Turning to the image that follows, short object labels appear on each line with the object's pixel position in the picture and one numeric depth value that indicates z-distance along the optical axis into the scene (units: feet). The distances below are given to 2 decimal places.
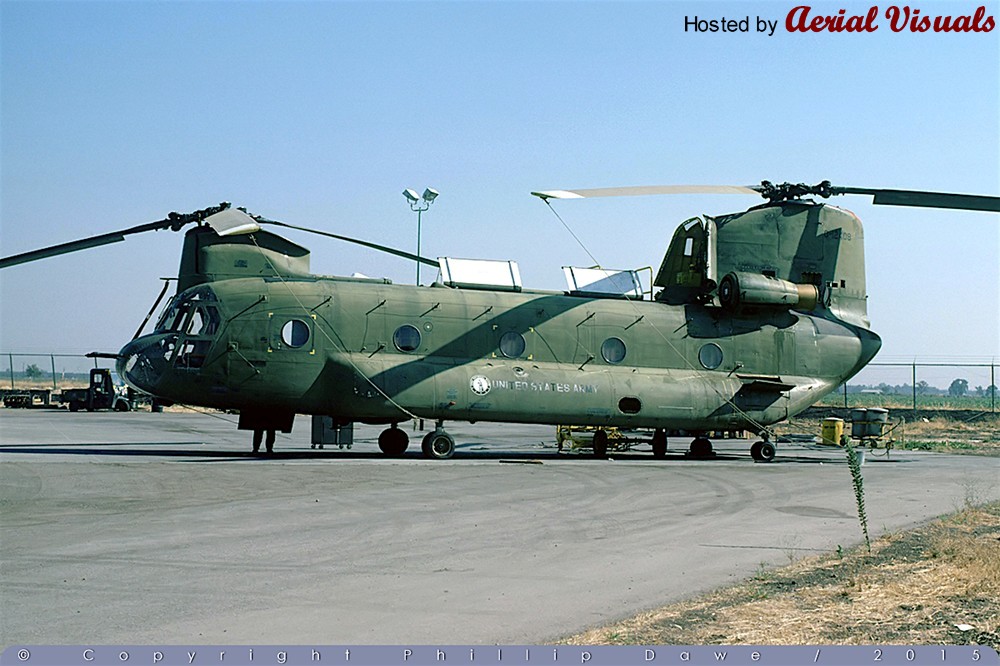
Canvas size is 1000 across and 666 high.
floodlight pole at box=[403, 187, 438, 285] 111.45
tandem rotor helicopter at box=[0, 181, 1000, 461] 72.90
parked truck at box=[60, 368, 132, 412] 169.94
